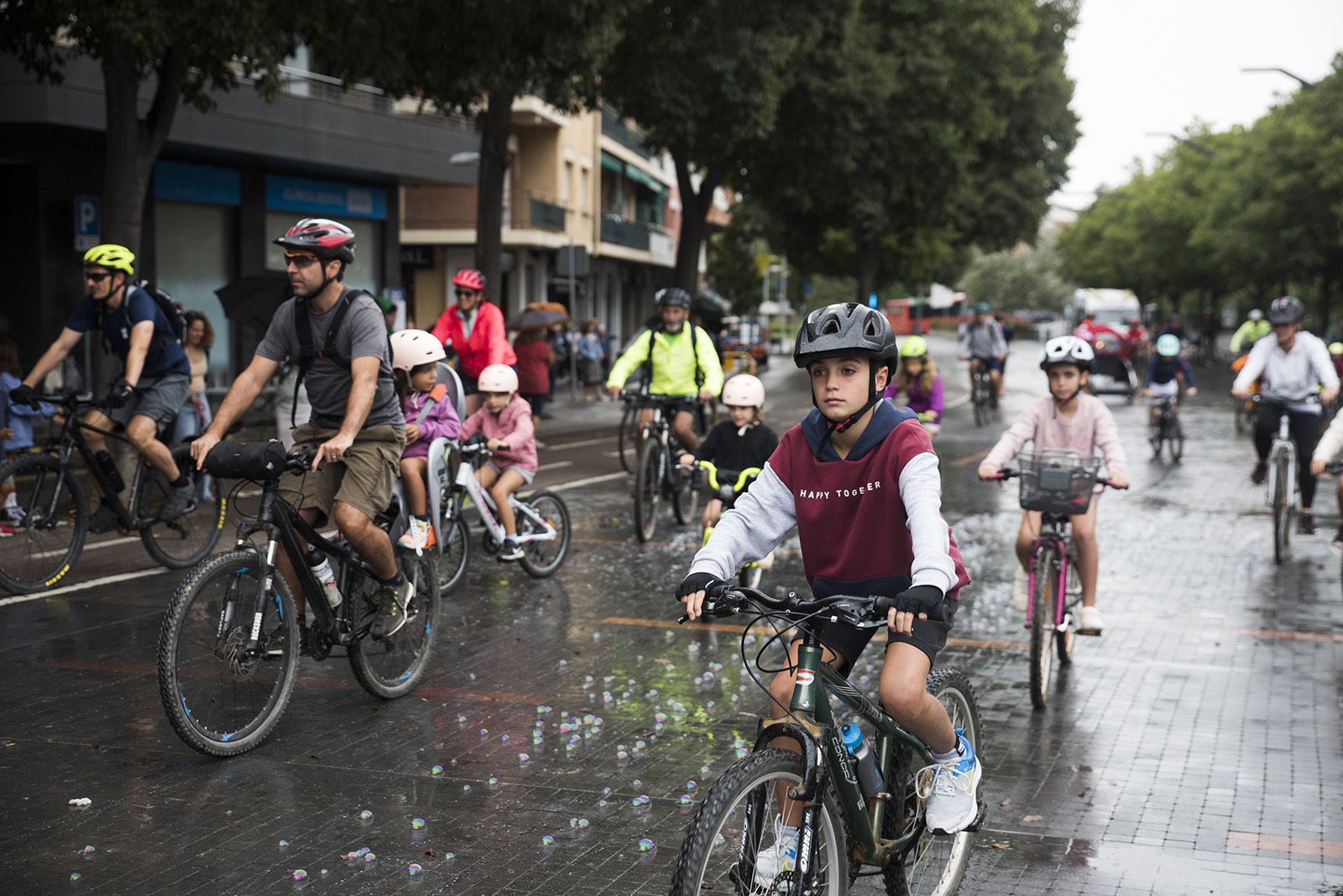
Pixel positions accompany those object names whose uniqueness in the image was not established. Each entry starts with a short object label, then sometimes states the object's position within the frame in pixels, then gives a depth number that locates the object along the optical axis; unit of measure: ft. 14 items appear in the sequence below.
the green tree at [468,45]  59.26
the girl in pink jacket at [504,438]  33.04
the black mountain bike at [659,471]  40.14
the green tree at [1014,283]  443.73
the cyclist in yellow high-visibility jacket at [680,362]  42.06
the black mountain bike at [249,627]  18.84
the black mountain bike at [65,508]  29.78
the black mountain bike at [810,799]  11.06
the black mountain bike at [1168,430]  66.90
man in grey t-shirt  21.08
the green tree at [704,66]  85.71
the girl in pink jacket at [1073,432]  25.32
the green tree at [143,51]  43.70
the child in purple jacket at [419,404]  29.45
